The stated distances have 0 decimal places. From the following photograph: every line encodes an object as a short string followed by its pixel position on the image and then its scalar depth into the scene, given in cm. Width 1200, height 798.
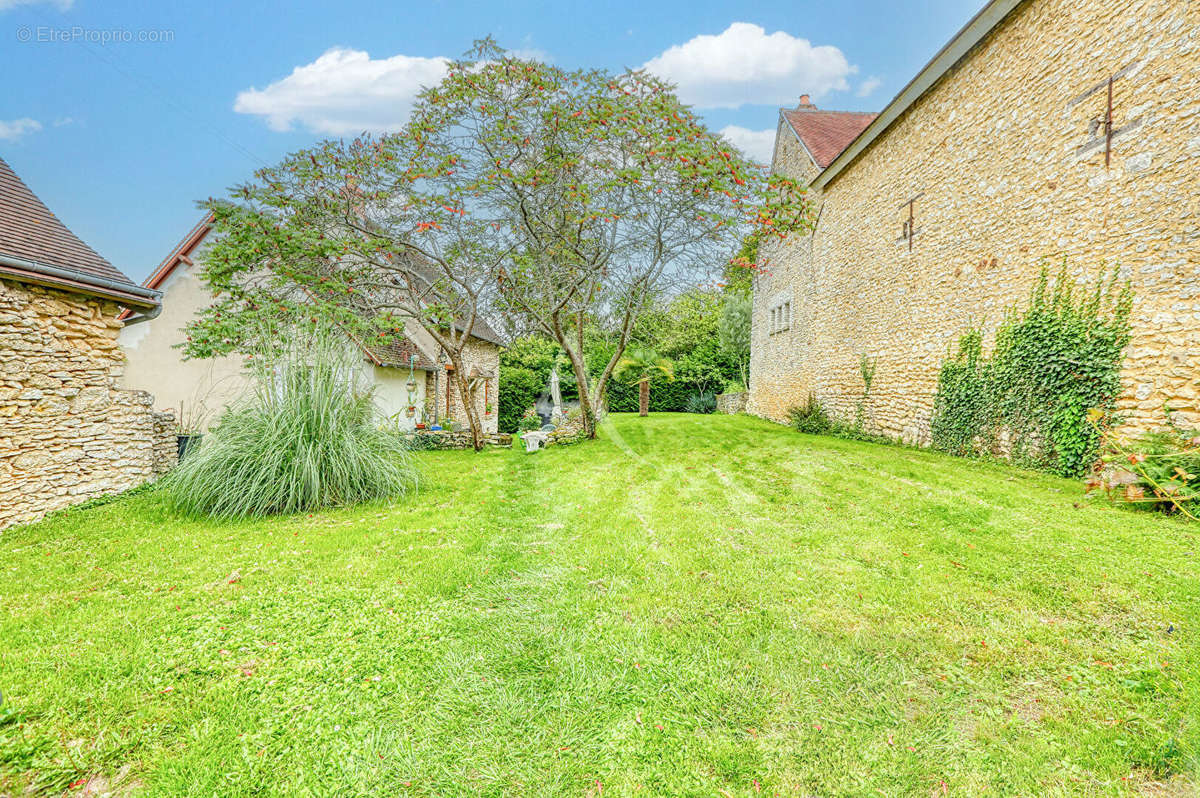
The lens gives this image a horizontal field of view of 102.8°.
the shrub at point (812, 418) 1148
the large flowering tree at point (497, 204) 776
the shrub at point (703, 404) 2172
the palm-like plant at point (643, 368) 1867
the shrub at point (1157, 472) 394
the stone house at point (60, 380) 488
